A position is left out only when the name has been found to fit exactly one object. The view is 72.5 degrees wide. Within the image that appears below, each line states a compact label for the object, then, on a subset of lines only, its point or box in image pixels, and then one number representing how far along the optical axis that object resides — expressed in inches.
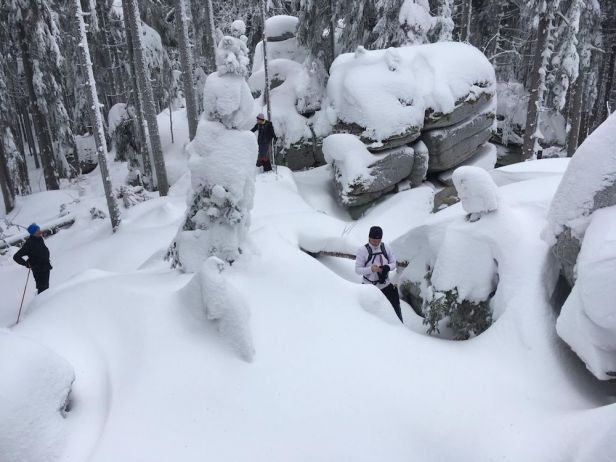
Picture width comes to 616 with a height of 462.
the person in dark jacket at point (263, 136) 561.9
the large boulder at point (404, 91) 548.1
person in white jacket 287.6
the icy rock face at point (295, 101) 672.4
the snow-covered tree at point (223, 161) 273.7
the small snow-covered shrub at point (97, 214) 628.1
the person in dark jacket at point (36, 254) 363.3
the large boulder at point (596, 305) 170.7
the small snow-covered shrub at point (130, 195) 657.0
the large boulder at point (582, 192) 201.9
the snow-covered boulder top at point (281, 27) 820.6
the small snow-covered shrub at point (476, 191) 265.7
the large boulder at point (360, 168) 533.6
